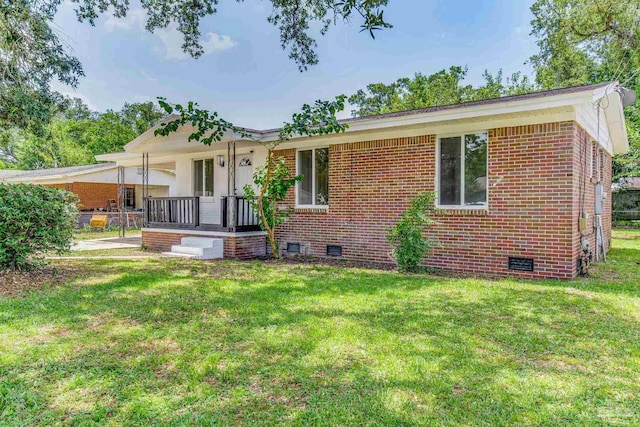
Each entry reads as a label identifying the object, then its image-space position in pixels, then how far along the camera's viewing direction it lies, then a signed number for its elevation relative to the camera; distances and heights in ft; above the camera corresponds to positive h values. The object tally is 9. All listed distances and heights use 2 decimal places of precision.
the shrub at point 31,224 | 21.24 -0.93
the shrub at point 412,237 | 24.88 -1.84
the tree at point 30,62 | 27.32 +10.51
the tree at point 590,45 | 51.19 +25.44
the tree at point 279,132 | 27.14 +5.50
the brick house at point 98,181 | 69.51 +4.58
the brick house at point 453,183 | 23.27 +1.62
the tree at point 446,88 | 93.81 +28.27
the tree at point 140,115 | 127.24 +28.95
